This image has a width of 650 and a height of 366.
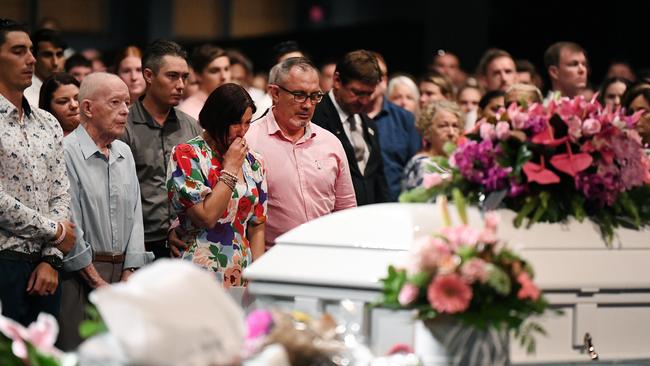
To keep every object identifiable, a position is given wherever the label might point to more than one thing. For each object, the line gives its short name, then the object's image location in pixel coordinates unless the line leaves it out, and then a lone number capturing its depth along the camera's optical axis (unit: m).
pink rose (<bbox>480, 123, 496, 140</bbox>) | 8.34
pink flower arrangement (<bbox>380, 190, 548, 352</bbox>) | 6.86
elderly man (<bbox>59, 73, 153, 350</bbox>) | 10.98
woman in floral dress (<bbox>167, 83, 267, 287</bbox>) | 10.28
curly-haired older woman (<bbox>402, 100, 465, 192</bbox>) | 14.46
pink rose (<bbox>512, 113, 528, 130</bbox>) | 8.32
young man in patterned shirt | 10.18
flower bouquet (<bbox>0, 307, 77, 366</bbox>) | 6.34
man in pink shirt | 11.23
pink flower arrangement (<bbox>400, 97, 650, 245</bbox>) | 8.26
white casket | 7.88
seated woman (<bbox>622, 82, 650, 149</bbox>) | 14.23
